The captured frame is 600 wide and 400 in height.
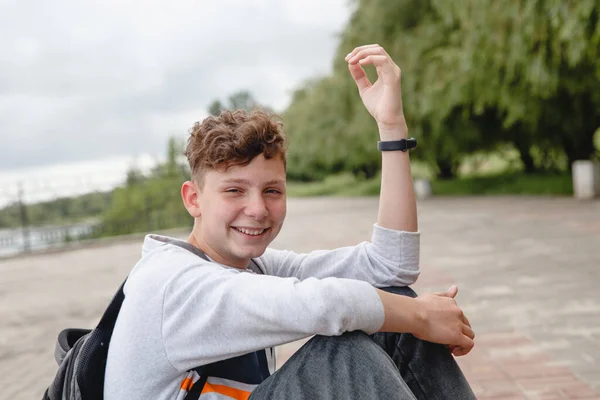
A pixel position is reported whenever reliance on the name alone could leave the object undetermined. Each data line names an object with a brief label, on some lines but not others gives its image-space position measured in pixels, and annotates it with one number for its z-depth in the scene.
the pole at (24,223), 11.97
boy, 1.41
